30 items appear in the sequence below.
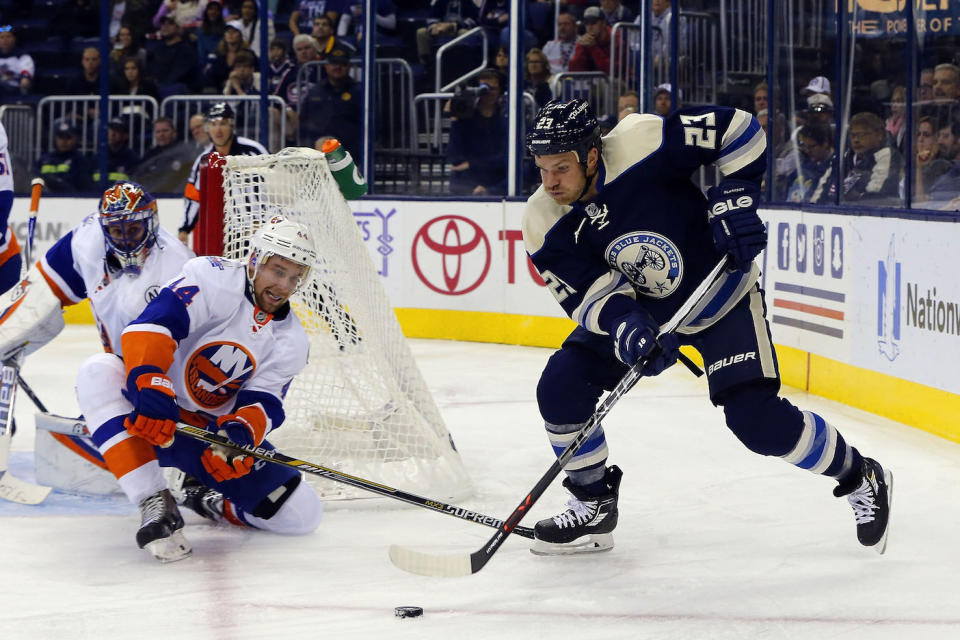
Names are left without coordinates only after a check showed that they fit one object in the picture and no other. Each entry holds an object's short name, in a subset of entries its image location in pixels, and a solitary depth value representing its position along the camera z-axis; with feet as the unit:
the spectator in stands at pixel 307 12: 49.85
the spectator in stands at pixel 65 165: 49.37
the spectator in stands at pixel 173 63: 52.26
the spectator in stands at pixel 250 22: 50.88
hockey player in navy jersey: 17.17
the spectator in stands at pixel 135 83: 50.37
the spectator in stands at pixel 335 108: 46.47
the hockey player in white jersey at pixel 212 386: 18.43
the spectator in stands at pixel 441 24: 46.85
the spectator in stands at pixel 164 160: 48.91
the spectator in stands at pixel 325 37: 47.62
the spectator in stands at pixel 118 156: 48.78
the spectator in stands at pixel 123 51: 51.78
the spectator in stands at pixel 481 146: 43.75
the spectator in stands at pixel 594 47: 43.52
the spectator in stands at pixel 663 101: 40.56
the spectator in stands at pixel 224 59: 50.62
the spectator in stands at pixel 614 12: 43.45
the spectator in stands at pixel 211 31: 52.34
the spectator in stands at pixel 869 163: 30.14
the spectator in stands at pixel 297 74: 47.70
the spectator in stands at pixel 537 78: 43.57
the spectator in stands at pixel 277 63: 47.75
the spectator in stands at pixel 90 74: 52.19
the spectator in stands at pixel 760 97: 36.37
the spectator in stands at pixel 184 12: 54.08
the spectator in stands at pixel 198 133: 46.81
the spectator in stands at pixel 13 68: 55.57
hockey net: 22.40
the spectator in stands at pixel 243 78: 48.84
